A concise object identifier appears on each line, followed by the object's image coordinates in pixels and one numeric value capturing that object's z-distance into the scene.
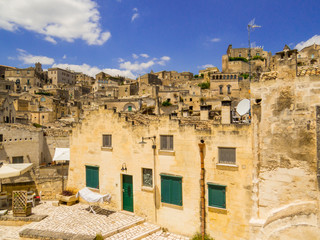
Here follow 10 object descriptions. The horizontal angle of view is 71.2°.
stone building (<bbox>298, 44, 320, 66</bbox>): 64.88
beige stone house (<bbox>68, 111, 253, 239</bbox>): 10.20
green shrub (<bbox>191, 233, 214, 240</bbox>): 10.70
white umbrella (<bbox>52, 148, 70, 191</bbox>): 16.63
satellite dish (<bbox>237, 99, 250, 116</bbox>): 10.93
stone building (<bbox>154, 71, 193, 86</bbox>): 84.67
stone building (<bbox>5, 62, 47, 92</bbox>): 81.62
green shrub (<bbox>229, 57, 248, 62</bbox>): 80.78
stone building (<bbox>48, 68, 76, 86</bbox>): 93.38
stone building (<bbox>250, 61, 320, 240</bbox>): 8.12
